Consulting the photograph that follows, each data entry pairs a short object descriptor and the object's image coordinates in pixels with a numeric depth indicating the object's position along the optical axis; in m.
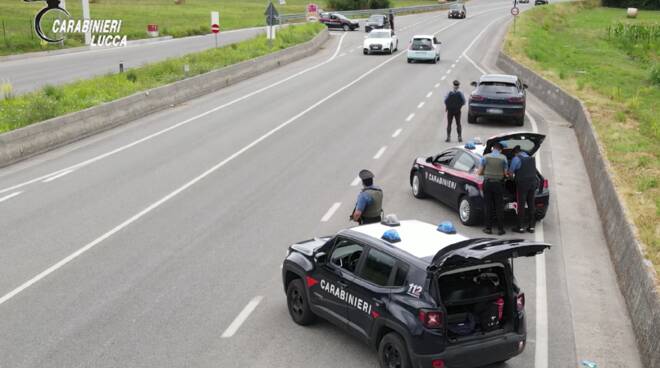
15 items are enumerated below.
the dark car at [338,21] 69.25
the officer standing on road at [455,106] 23.20
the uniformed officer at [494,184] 14.38
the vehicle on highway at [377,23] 65.88
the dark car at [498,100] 25.86
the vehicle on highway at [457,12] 82.56
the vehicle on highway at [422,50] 44.00
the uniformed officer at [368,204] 11.68
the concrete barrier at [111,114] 21.38
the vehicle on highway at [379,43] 48.94
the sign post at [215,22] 42.75
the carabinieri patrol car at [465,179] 14.94
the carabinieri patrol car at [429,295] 8.28
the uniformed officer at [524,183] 14.24
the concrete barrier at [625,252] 9.47
